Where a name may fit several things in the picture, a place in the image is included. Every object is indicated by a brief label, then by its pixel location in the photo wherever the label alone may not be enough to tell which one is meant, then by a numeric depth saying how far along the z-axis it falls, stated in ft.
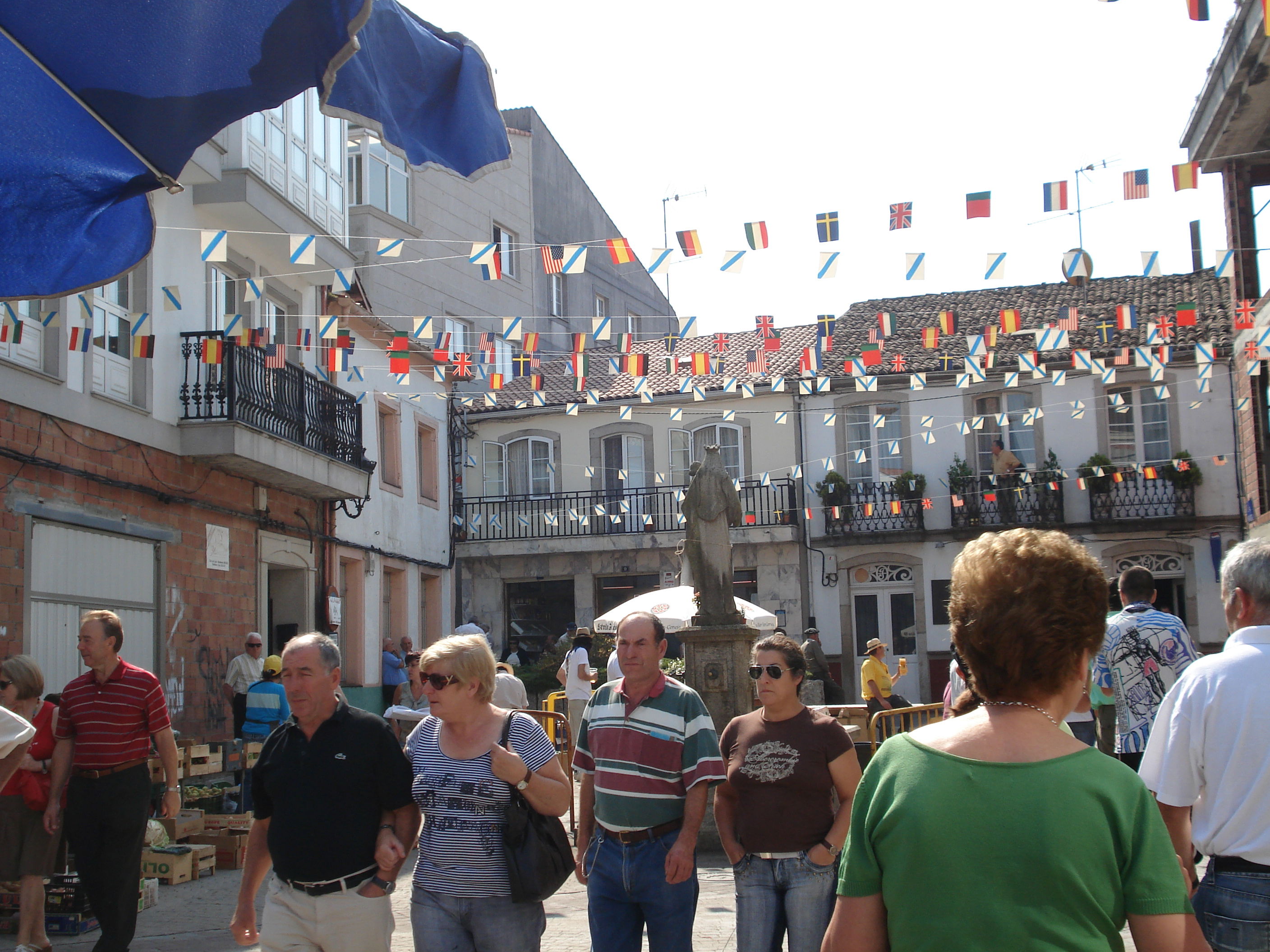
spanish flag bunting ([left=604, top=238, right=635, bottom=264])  40.04
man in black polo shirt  13.69
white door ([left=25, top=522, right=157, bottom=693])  39.24
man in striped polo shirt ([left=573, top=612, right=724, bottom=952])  15.29
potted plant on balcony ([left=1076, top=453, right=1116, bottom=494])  85.05
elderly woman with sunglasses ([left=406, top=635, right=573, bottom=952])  13.80
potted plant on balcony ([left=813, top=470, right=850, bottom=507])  89.61
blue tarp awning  10.57
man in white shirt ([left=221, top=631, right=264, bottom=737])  44.70
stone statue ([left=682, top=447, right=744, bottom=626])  35.65
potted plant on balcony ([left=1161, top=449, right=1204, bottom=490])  83.71
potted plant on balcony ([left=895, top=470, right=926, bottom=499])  88.53
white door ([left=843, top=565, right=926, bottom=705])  88.43
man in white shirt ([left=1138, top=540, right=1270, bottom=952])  11.32
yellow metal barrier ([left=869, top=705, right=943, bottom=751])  33.98
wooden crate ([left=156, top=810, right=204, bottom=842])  32.65
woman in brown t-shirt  15.06
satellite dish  41.19
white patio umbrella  52.03
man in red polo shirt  20.49
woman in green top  6.94
